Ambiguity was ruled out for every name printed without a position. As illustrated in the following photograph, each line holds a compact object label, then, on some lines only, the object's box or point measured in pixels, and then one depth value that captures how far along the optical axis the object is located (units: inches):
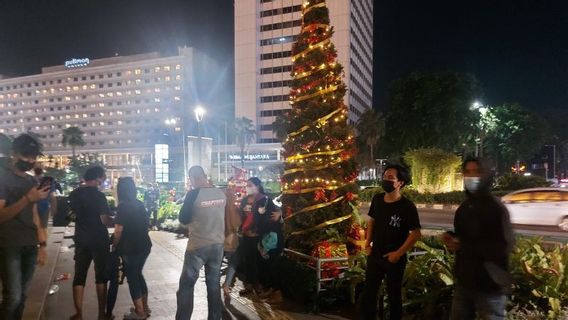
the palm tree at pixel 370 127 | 2610.7
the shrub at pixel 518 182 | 1201.6
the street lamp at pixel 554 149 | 2670.8
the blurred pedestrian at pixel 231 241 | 234.2
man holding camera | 172.7
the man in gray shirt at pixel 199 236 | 202.1
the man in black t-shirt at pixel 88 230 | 225.5
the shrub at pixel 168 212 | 661.3
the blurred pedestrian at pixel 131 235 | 227.6
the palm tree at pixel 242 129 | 3100.4
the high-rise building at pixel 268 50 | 3353.8
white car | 645.3
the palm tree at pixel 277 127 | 2663.6
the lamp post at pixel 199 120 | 796.6
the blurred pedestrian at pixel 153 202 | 647.8
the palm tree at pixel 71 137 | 3447.3
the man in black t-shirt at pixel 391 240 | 182.1
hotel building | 4744.1
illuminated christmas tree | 289.0
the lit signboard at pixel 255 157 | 3267.7
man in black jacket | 137.4
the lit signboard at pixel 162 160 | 1115.3
